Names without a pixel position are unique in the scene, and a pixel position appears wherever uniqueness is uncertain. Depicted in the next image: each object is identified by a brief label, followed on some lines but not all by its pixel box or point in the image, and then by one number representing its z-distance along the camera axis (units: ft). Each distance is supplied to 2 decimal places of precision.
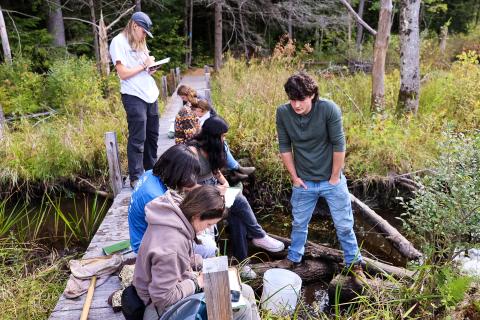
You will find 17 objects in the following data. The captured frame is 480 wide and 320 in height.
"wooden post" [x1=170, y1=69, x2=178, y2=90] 41.84
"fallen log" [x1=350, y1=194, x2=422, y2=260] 12.39
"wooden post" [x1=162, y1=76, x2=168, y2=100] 34.83
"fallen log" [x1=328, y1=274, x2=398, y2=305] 10.05
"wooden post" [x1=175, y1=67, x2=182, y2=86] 43.67
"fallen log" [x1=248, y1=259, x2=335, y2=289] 11.71
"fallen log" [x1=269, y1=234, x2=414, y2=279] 11.14
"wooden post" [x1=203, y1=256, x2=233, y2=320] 5.30
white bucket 9.94
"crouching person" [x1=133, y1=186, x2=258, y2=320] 6.36
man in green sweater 9.68
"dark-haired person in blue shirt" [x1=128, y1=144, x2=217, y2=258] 8.34
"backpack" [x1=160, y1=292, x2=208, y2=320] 6.18
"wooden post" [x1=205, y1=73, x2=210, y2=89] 30.40
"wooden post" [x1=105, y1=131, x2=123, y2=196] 14.90
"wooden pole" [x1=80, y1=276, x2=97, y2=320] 8.27
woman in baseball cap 11.91
